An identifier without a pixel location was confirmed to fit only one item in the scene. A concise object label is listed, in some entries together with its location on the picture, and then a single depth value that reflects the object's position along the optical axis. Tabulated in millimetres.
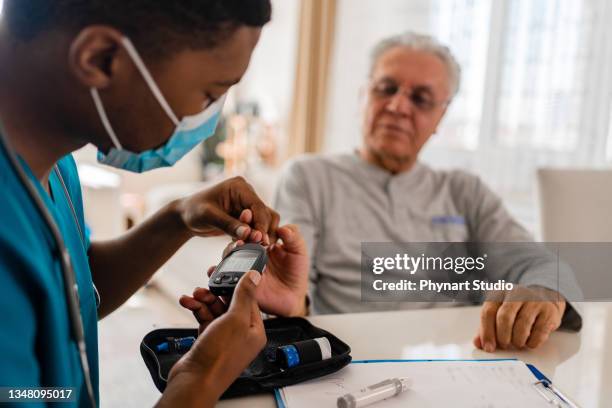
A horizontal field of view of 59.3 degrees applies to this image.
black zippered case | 676
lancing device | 642
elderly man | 1483
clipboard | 698
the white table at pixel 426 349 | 770
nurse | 515
